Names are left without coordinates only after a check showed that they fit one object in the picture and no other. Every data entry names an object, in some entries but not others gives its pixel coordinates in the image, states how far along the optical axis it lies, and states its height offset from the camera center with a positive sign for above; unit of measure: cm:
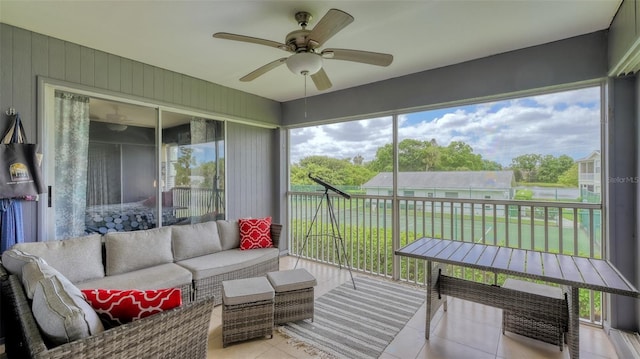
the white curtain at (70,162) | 272 +20
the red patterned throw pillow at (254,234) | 357 -68
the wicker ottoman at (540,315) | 211 -105
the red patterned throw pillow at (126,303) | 134 -59
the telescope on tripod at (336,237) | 413 -87
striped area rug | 229 -133
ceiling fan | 191 +97
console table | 174 -62
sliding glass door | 272 +19
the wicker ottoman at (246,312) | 224 -107
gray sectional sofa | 120 -71
